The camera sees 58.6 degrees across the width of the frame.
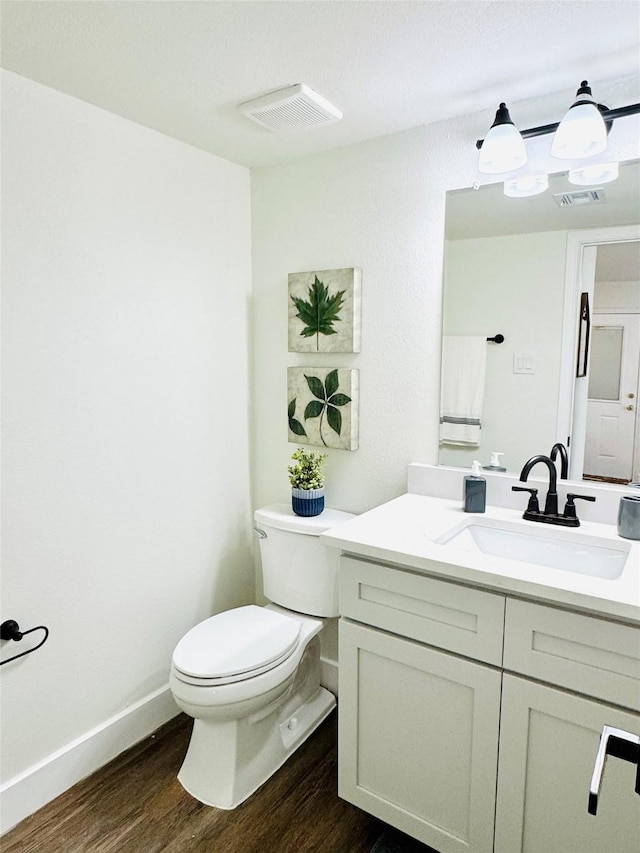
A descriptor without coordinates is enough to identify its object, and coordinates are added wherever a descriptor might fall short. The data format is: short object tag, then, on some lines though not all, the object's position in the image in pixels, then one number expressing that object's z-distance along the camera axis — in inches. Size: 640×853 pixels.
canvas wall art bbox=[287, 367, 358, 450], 86.3
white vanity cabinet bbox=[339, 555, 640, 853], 49.0
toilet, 69.2
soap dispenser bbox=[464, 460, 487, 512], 71.9
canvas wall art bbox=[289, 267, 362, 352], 84.2
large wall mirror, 65.5
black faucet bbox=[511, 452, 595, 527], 66.4
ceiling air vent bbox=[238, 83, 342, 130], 66.1
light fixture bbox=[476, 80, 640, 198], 59.8
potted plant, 86.3
